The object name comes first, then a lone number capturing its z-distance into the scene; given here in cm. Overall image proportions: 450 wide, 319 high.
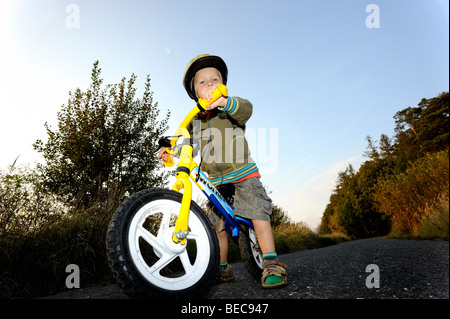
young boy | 207
